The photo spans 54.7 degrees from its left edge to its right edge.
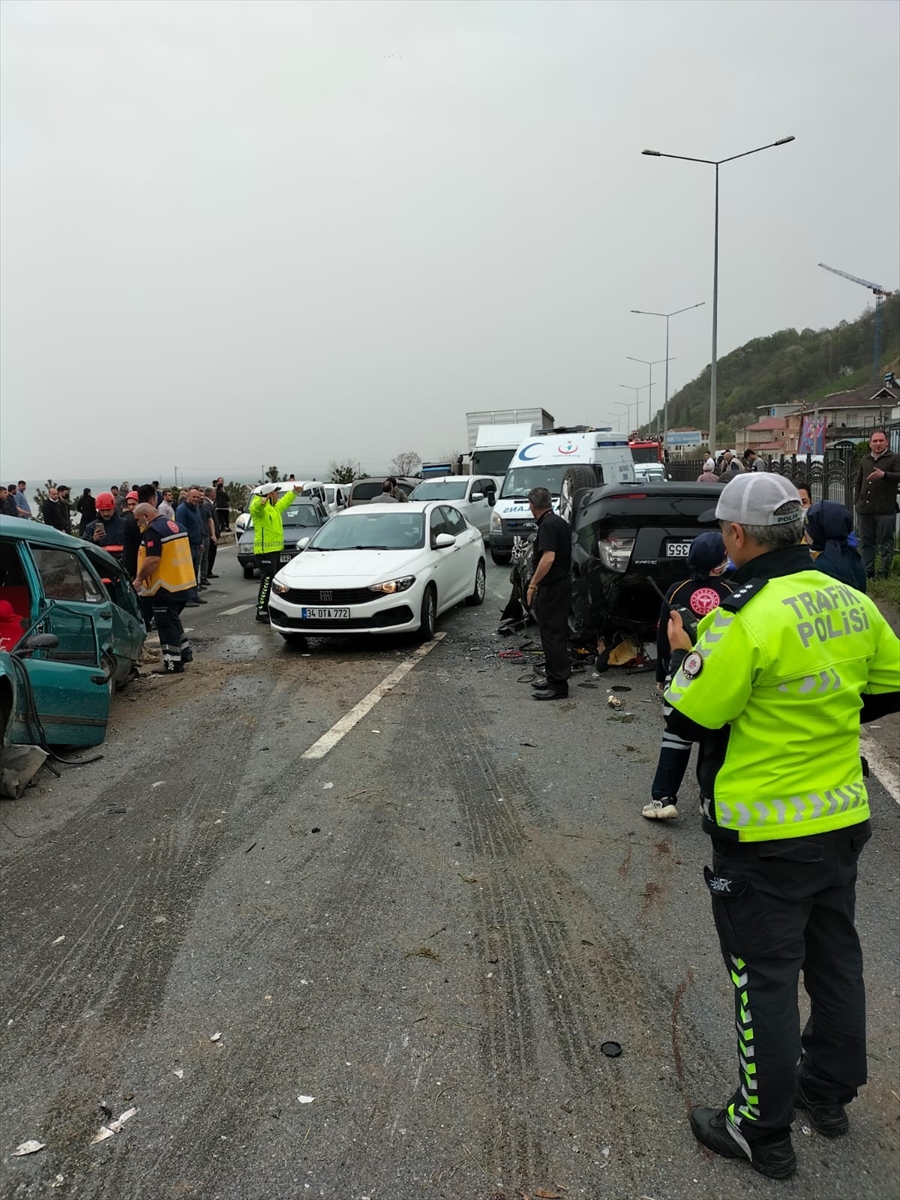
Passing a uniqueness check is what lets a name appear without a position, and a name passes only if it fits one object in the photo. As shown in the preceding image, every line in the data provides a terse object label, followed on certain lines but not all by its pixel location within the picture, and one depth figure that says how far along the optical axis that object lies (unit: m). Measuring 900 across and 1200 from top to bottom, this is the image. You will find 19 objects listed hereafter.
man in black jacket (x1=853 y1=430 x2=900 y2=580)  10.03
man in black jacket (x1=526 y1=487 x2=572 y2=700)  7.45
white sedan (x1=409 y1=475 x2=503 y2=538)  18.73
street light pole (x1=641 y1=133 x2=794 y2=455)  23.82
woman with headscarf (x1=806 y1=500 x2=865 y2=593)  5.33
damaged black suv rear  8.02
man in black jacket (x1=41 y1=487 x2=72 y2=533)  18.68
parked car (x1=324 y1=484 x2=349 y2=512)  25.67
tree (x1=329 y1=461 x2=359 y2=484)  44.73
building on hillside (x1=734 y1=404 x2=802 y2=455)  102.01
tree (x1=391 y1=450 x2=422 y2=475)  47.01
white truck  28.09
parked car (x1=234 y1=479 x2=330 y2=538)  18.89
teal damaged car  5.64
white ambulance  16.81
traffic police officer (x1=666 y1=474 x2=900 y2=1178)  2.24
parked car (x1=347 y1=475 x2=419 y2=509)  24.55
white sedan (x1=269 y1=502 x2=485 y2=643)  9.42
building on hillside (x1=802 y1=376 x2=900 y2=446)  74.56
